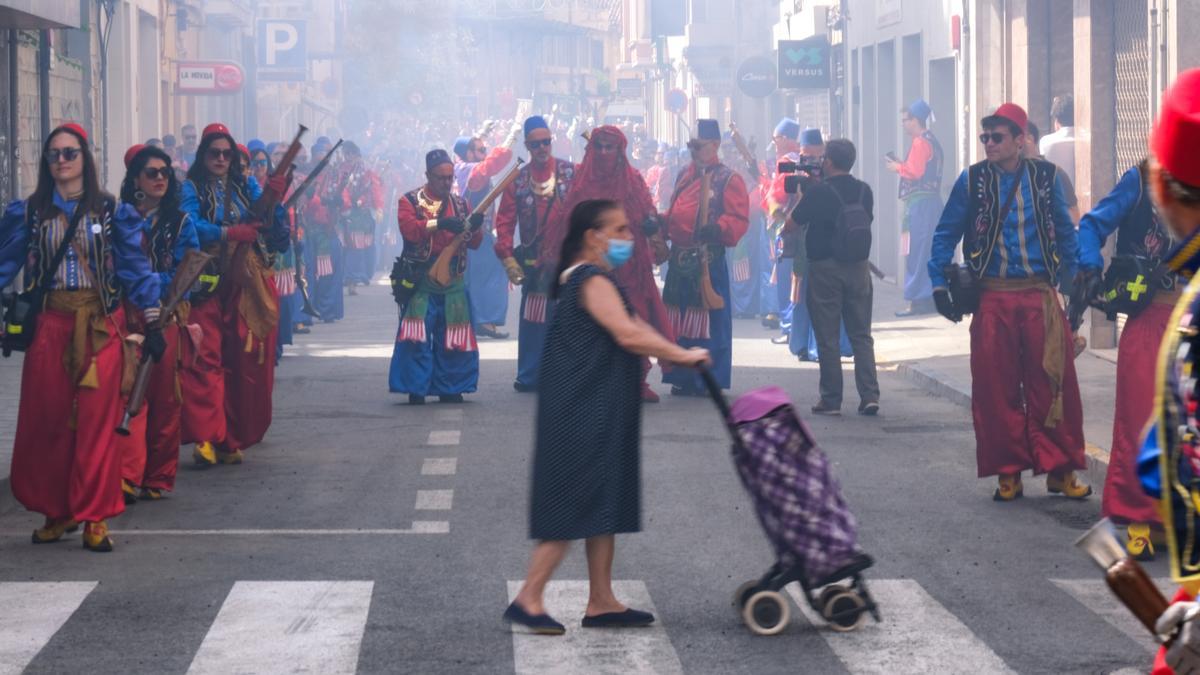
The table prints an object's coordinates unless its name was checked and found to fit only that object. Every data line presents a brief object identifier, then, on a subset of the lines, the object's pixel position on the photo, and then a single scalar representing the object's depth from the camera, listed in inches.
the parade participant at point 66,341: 347.3
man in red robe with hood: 565.3
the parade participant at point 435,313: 561.9
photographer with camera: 546.0
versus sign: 1300.4
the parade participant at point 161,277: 402.0
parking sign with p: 2102.6
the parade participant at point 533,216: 583.2
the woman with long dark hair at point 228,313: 442.3
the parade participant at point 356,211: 1082.7
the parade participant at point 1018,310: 394.0
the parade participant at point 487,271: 832.9
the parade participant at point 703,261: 591.8
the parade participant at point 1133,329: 336.2
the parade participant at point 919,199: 862.5
